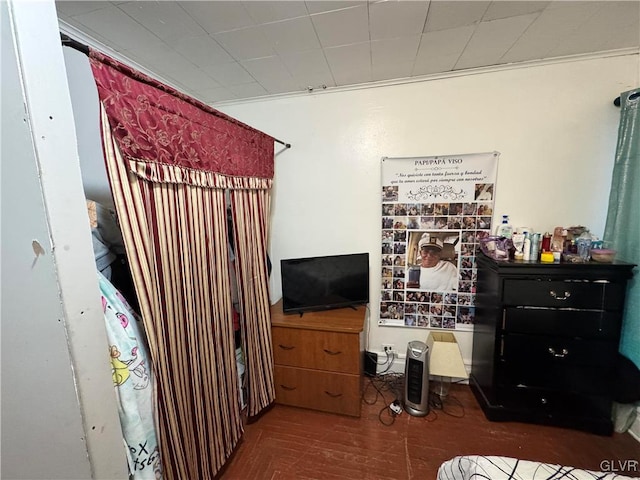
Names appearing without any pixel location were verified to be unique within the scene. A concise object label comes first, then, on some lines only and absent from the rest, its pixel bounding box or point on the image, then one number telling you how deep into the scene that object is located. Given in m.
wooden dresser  1.76
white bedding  0.85
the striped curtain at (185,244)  0.90
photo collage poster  1.95
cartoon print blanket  0.91
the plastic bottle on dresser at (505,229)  1.89
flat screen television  1.99
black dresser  1.55
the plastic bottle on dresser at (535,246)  1.68
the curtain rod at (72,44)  0.68
